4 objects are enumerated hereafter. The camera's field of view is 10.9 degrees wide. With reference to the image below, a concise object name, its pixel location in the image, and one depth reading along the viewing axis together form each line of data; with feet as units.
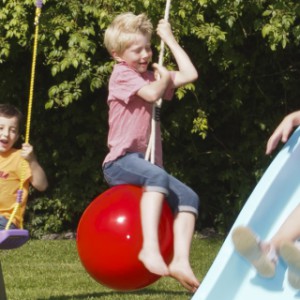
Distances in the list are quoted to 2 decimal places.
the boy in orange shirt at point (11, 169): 28.51
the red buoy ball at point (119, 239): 25.43
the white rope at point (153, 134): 25.82
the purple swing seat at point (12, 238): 25.69
